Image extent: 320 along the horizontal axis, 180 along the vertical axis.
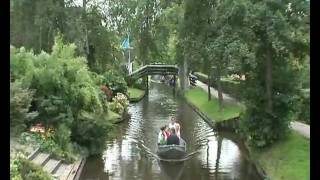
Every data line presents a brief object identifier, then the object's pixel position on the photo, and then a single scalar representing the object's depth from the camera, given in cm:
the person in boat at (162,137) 1682
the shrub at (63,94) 1512
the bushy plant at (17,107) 961
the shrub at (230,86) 3193
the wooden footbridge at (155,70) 4652
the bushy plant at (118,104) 2750
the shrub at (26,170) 1017
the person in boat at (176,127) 1749
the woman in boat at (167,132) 1695
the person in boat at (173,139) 1628
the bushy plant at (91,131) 1602
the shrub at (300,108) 1435
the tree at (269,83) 1397
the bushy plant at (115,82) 3255
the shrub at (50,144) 1406
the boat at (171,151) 1593
